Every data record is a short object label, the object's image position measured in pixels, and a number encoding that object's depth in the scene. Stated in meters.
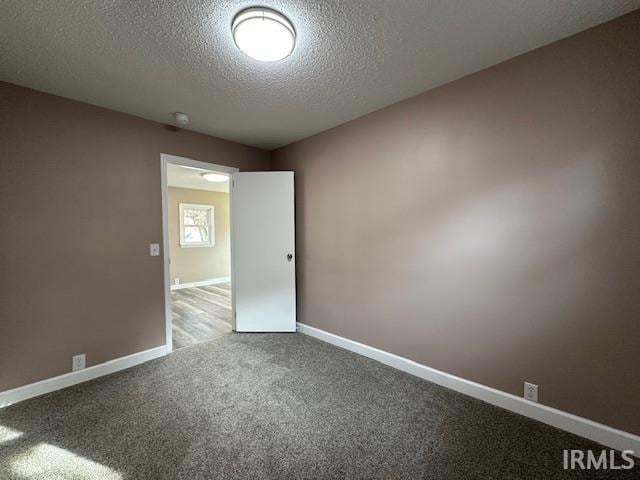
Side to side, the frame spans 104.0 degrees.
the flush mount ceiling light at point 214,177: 4.71
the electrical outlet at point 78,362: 2.18
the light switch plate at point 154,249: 2.64
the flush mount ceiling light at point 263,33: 1.33
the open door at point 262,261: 3.28
